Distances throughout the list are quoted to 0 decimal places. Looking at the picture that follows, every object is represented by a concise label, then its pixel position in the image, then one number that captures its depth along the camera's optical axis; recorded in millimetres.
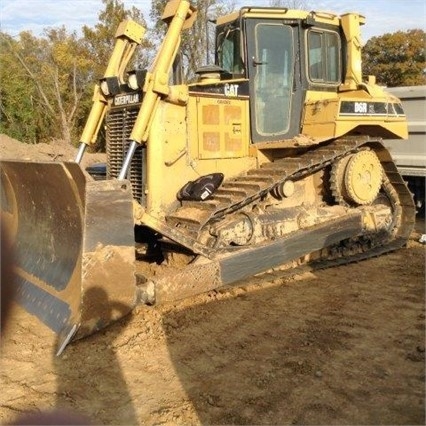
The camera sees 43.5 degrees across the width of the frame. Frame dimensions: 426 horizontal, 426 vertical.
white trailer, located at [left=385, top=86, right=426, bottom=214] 9284
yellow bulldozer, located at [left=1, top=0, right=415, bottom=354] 4340
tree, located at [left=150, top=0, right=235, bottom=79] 16547
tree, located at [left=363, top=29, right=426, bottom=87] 23391
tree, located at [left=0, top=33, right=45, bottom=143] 22766
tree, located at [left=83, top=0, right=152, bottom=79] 25094
